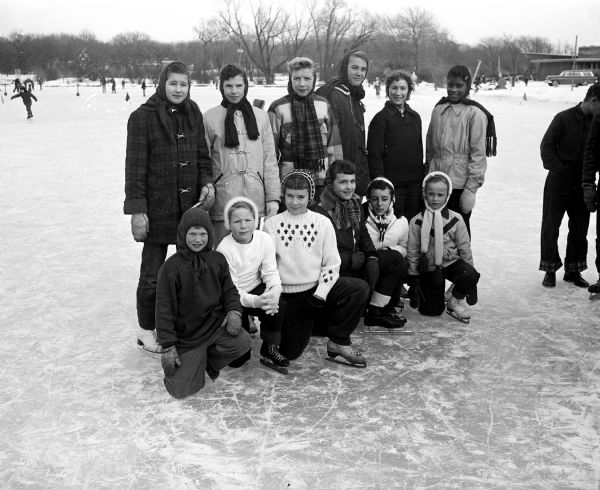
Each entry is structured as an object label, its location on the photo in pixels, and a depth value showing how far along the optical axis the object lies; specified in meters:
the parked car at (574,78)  45.72
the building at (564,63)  70.82
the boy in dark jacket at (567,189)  4.59
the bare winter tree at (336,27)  75.50
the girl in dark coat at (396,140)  4.32
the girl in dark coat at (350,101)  4.20
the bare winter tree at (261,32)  74.57
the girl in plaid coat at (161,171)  3.41
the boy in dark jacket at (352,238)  3.72
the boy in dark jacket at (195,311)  3.11
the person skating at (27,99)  22.25
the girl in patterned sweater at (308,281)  3.47
